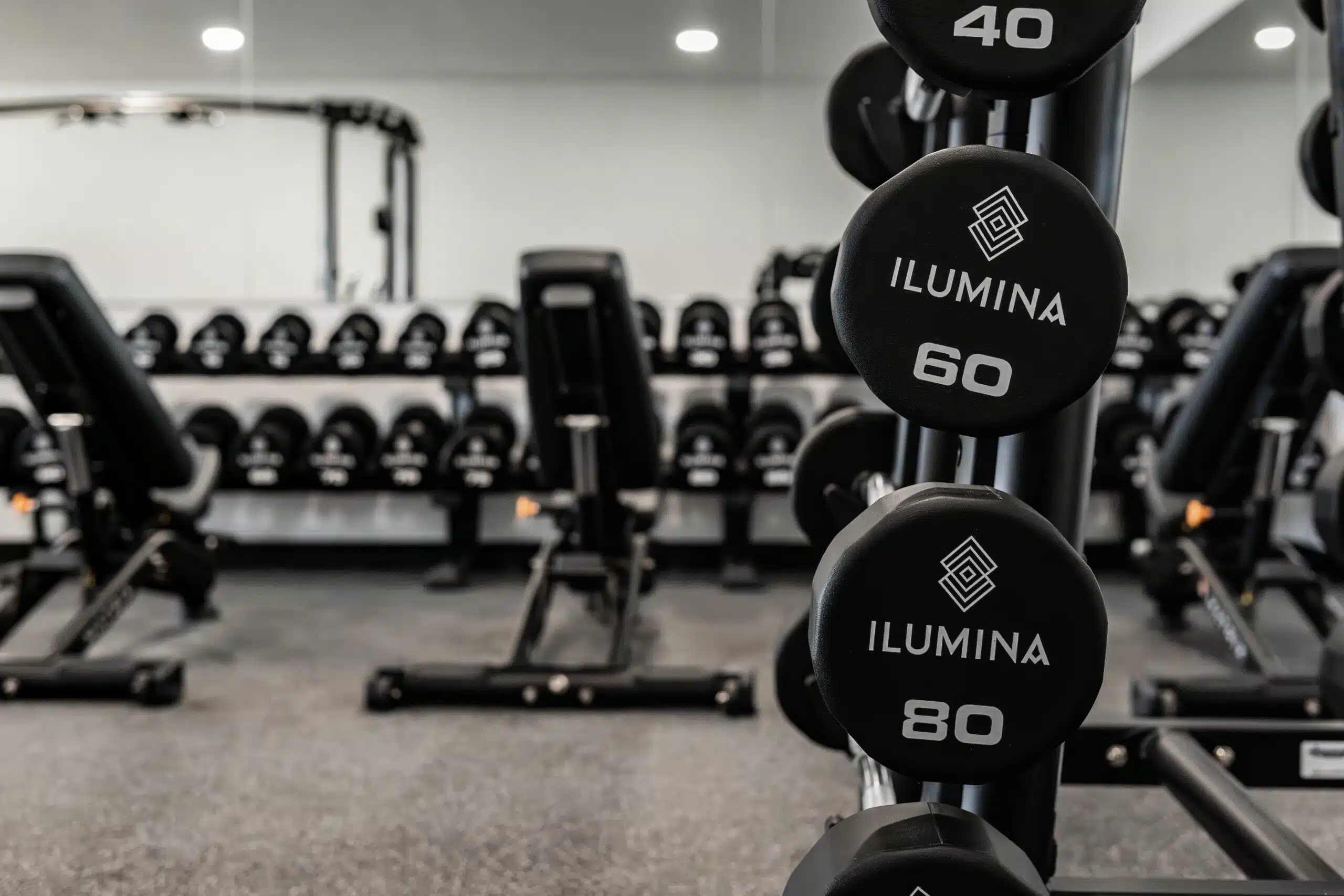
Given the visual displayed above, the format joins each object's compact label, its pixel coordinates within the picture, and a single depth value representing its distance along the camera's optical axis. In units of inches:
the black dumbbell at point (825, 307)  56.5
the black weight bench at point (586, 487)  92.0
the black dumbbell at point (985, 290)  29.3
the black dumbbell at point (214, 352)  152.9
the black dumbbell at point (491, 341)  150.2
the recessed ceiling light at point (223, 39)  190.9
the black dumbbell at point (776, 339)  149.9
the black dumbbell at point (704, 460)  146.3
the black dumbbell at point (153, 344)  151.5
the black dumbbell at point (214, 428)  151.6
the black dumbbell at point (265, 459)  147.8
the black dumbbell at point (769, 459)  147.1
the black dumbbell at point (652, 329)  152.0
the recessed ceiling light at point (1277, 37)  161.5
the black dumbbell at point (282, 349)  152.6
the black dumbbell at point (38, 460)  123.3
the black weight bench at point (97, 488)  93.1
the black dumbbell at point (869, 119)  59.8
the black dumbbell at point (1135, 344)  147.3
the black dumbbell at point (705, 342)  151.3
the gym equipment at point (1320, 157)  61.0
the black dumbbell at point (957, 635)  29.1
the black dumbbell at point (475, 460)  142.9
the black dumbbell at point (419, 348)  152.7
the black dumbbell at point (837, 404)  87.9
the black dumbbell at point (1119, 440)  144.9
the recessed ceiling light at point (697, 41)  189.9
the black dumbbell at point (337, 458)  147.3
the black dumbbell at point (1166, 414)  141.9
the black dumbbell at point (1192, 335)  146.6
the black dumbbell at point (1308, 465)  137.8
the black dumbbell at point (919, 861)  29.7
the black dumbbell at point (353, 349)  152.9
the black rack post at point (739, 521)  150.1
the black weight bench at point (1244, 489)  86.6
